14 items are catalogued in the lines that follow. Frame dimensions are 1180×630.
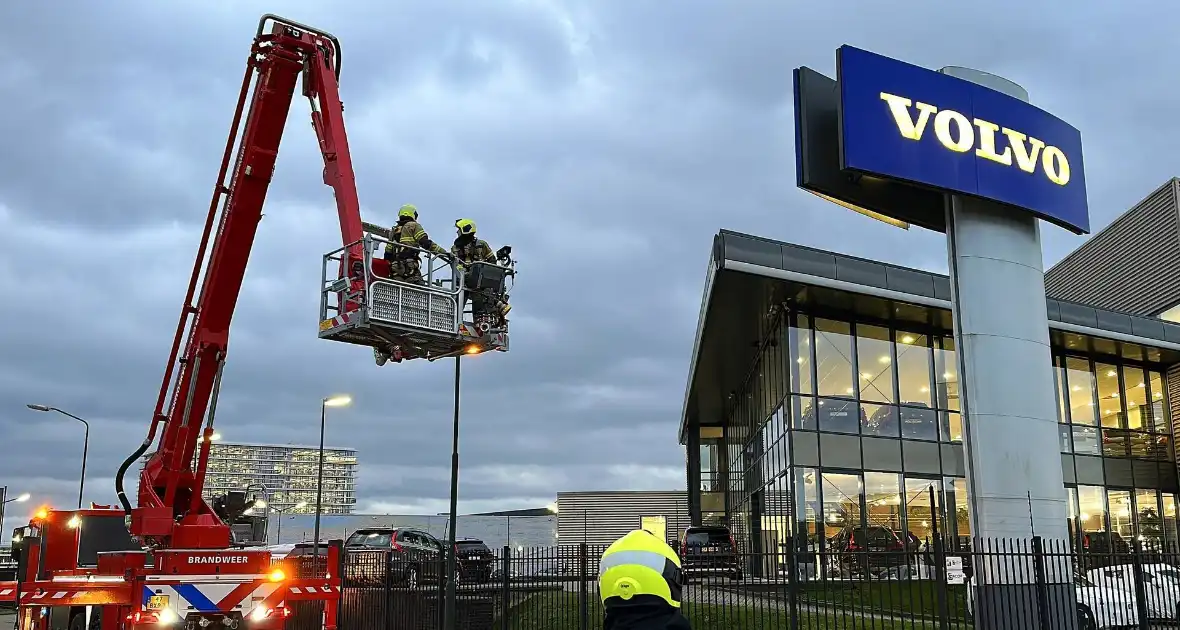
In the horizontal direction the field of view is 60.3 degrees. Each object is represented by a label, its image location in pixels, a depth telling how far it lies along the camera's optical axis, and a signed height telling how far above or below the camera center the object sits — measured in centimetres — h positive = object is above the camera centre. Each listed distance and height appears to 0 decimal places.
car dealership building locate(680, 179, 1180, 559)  2631 +432
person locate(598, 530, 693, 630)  379 -19
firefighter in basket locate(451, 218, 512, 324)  1233 +334
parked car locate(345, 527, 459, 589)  1775 -55
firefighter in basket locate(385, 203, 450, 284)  1190 +337
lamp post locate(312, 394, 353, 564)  2709 +358
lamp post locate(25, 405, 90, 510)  4163 +349
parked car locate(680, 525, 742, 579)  3025 -13
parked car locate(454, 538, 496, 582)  1736 -48
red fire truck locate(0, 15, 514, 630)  1373 +99
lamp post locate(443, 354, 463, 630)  1638 +23
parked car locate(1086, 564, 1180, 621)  1597 -81
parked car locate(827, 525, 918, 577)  2603 -13
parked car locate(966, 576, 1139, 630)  1611 -118
